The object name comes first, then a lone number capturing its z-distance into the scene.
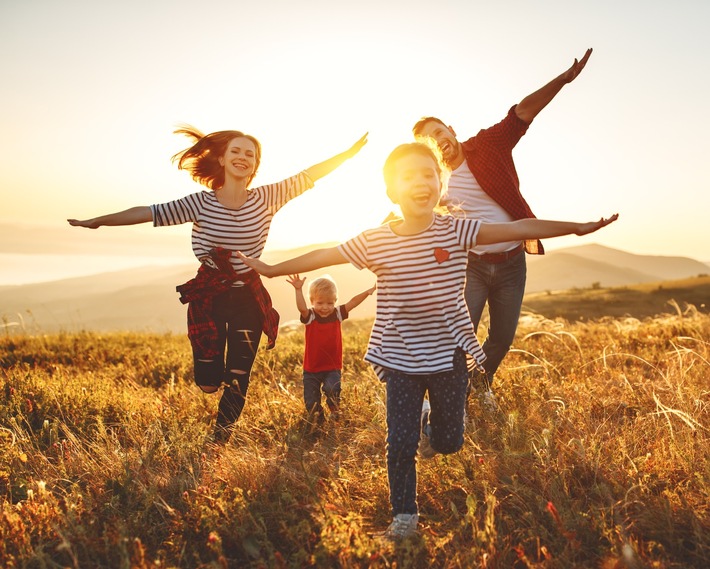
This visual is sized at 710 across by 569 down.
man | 4.77
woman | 4.64
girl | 3.20
